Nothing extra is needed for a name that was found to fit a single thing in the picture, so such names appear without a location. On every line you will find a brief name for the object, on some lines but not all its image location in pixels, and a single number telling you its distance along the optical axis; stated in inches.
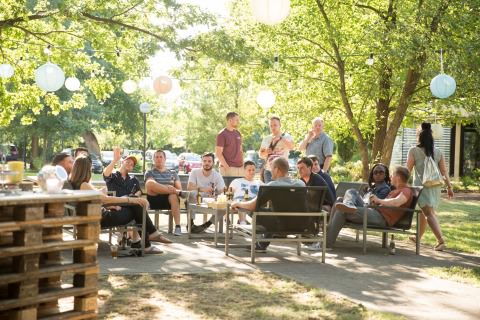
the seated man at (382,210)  364.8
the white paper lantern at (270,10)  362.6
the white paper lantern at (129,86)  665.0
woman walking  390.9
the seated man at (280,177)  337.1
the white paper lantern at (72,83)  643.6
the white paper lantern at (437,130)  776.1
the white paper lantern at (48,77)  500.1
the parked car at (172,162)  1745.2
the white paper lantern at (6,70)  585.0
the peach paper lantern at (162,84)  613.6
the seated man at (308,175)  375.6
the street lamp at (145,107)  1068.0
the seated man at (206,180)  421.7
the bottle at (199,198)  400.8
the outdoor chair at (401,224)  361.4
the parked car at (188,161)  1727.4
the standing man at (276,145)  438.0
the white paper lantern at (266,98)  579.2
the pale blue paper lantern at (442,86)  478.0
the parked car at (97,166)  1621.6
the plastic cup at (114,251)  327.0
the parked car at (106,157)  1808.6
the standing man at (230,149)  441.7
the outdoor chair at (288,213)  322.7
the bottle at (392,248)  369.3
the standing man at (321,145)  446.9
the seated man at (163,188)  415.8
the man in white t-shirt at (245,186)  405.7
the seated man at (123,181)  388.5
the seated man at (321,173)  405.7
